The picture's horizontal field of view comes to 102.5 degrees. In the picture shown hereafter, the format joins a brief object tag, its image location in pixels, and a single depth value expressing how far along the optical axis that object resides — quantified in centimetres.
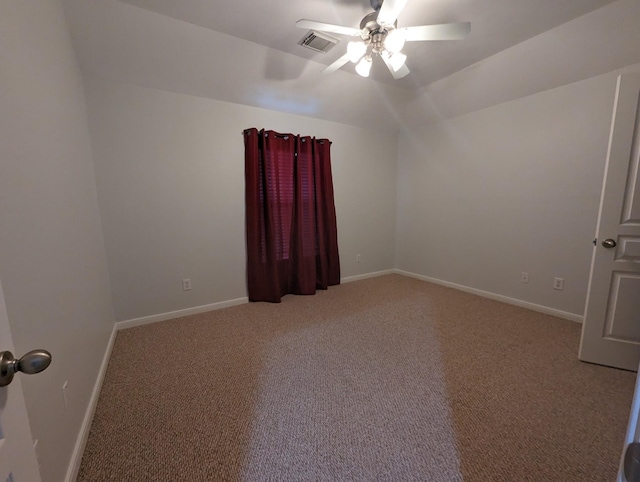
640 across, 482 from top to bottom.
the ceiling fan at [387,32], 150
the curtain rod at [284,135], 295
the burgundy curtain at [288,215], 303
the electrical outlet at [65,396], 112
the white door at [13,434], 46
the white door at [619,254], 172
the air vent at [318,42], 210
